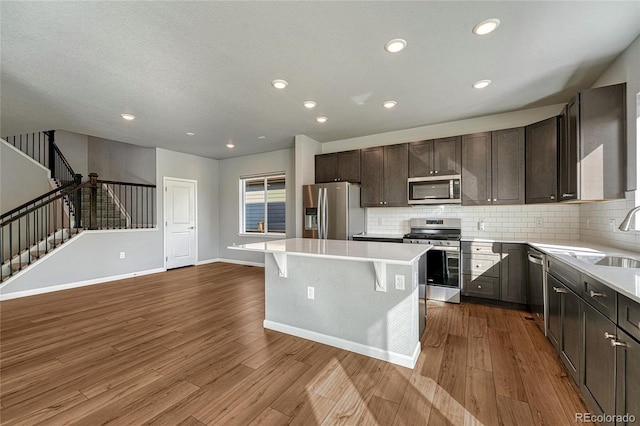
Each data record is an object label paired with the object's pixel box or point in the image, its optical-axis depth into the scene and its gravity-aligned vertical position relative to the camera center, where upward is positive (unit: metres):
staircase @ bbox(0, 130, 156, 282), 4.91 +0.03
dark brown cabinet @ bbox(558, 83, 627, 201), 2.41 +0.62
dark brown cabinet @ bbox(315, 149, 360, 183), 4.79 +0.82
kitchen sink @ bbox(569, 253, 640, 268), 2.00 -0.39
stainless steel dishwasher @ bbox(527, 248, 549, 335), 2.68 -0.83
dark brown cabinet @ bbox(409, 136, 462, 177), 3.99 +0.83
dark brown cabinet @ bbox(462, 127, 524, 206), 3.62 +0.61
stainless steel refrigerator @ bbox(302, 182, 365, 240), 4.39 +0.01
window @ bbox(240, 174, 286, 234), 6.24 +0.18
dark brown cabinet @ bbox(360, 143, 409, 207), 4.37 +0.59
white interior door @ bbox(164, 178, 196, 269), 6.07 -0.23
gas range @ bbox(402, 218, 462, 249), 3.80 -0.34
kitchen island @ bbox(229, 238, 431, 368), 2.21 -0.78
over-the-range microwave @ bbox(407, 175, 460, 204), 3.96 +0.33
